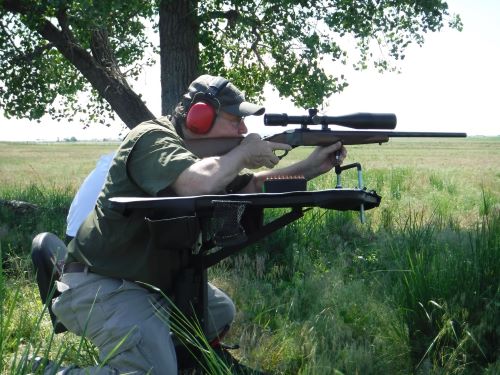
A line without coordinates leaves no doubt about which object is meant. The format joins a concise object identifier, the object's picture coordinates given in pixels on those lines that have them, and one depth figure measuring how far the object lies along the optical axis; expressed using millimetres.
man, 3283
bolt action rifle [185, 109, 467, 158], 3703
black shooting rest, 3081
